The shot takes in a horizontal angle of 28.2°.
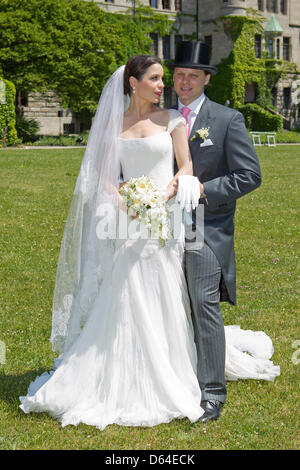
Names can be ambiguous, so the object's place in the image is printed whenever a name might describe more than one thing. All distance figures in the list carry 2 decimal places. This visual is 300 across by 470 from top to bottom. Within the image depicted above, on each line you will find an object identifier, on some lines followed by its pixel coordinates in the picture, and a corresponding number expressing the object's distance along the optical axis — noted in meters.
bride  4.42
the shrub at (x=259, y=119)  48.94
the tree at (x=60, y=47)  35.00
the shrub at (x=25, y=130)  37.72
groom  4.34
